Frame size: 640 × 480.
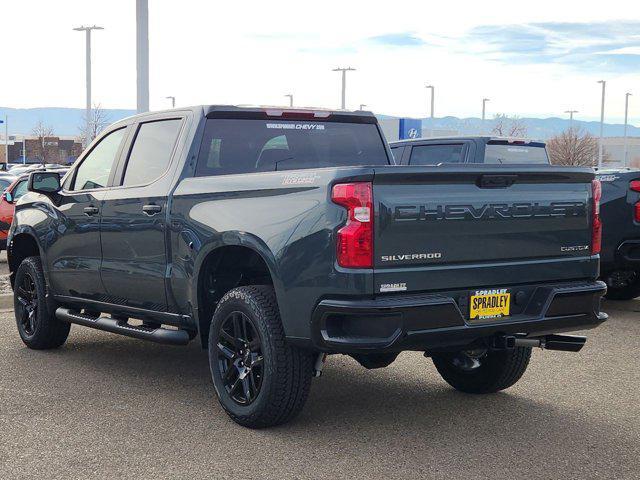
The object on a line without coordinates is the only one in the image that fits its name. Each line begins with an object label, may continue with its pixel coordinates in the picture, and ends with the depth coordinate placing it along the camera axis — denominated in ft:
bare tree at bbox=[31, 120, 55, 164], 335.65
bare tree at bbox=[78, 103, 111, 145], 241.55
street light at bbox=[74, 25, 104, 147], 151.30
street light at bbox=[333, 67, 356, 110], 252.21
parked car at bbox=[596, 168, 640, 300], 34.94
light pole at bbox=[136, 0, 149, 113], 59.16
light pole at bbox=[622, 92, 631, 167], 334.24
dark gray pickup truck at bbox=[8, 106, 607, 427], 16.79
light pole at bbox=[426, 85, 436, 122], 271.20
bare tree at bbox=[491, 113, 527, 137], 319.06
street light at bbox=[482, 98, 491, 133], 323.78
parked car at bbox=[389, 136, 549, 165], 39.81
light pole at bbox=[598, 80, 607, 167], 261.24
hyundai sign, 166.45
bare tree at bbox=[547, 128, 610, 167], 246.15
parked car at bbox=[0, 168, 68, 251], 53.98
